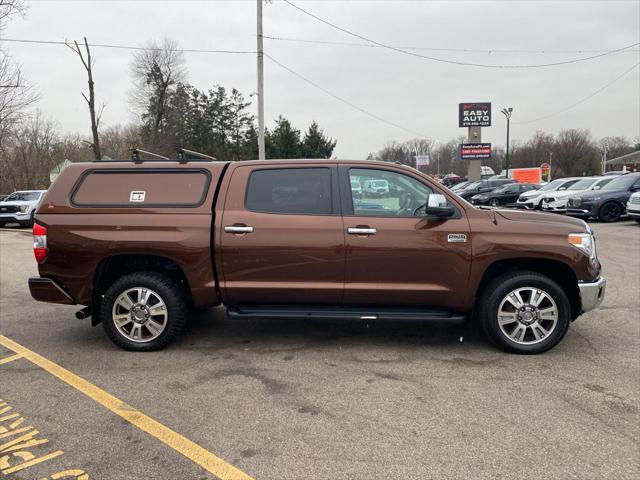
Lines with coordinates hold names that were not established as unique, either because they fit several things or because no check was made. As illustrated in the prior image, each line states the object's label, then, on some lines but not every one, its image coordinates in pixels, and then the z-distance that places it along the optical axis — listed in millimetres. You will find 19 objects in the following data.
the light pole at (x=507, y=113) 55188
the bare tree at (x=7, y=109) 24309
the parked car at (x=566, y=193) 18422
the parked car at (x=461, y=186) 32100
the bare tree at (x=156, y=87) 51094
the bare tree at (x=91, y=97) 25281
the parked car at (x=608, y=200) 16641
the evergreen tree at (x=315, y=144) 45031
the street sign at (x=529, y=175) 50344
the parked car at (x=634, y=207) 14492
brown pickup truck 4395
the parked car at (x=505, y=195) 25375
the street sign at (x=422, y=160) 41956
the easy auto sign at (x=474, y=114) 31891
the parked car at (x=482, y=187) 28000
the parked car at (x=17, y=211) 19375
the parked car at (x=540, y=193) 20766
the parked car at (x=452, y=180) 53575
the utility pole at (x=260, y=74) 19781
